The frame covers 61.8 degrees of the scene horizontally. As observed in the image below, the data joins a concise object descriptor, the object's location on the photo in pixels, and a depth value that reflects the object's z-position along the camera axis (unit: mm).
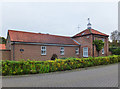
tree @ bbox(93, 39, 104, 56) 19906
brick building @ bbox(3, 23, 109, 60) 14702
